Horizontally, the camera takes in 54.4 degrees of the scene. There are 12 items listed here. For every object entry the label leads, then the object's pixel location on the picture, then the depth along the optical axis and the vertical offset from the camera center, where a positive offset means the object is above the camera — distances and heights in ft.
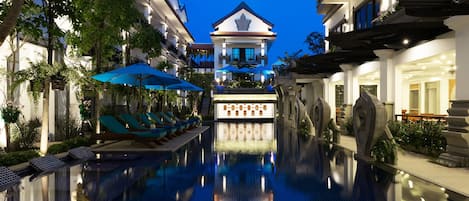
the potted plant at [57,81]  39.78 +1.50
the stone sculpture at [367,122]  34.86 -1.88
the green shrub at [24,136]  43.97 -3.67
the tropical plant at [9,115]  39.70 -1.43
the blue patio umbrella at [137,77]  46.57 +2.46
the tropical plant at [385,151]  33.68 -3.94
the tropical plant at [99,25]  46.53 +7.98
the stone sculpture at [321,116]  54.85 -2.12
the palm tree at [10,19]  23.20 +4.07
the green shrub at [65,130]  55.98 -3.86
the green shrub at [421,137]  38.34 -3.48
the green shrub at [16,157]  32.22 -4.34
